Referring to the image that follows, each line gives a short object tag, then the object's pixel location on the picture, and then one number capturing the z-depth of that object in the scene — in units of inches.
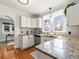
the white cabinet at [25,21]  111.9
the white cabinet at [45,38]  87.2
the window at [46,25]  122.4
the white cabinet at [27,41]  104.0
